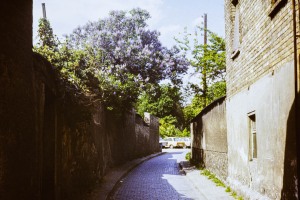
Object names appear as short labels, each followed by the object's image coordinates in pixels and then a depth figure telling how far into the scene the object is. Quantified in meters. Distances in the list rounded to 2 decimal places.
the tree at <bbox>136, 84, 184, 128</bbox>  49.81
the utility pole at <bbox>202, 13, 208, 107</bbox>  21.91
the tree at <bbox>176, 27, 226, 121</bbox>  21.52
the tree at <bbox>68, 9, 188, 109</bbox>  23.61
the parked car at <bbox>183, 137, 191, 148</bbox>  45.39
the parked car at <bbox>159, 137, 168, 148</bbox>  47.10
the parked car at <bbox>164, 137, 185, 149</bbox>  45.71
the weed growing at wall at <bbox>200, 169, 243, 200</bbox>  8.97
